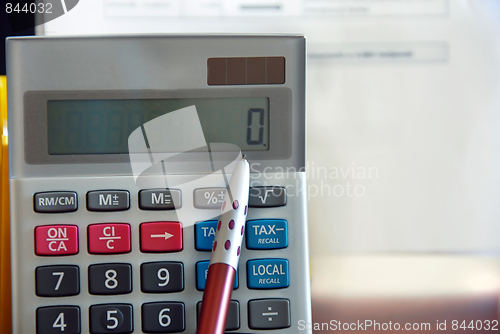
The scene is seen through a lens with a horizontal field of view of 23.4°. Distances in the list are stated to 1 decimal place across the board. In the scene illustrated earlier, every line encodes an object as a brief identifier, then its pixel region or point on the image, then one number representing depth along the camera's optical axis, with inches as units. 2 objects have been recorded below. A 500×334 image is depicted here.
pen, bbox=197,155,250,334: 16.7
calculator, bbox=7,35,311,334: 17.1
